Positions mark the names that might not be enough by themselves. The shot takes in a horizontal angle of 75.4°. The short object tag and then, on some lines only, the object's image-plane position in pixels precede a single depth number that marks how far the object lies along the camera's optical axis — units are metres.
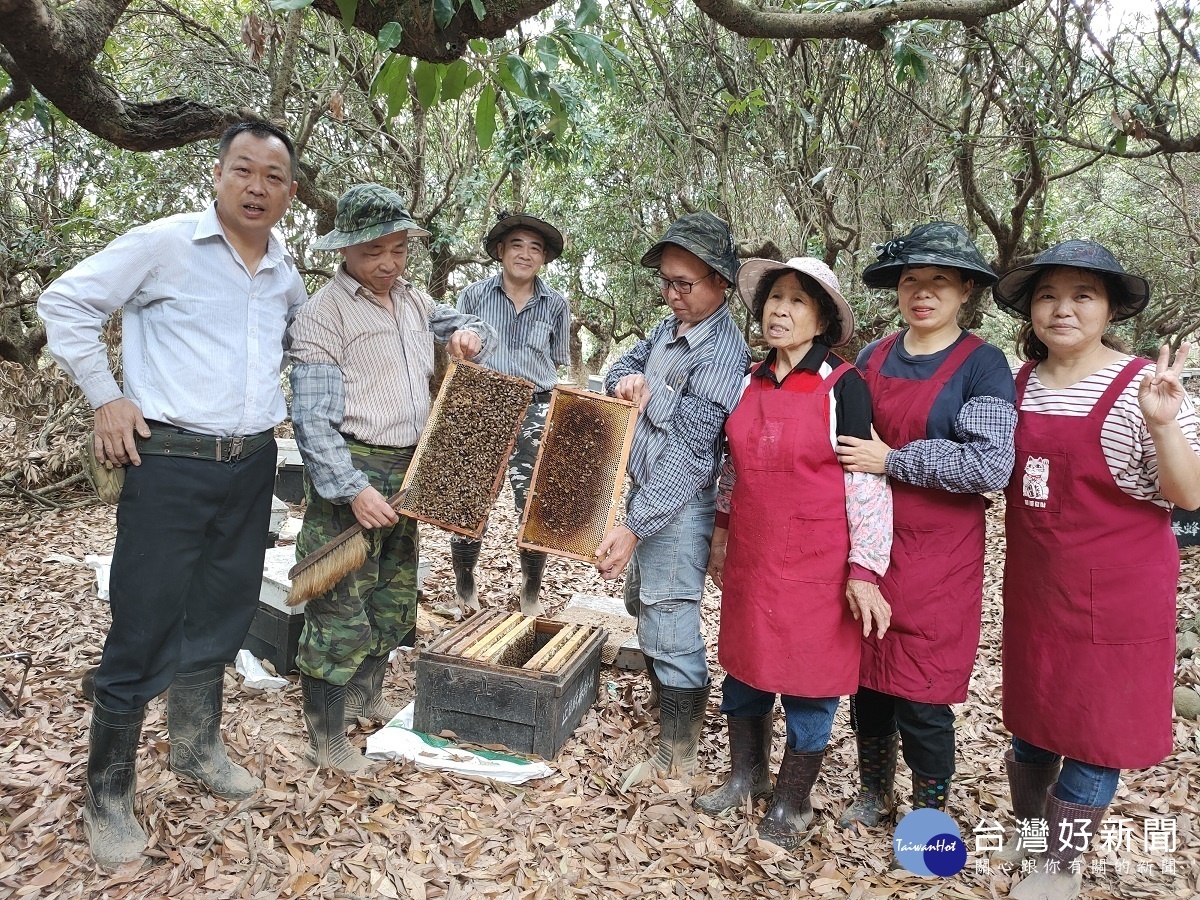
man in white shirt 2.62
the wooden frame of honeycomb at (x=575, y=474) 3.30
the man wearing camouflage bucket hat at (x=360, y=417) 3.05
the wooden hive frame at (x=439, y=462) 3.12
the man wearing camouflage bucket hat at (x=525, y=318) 4.98
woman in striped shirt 2.50
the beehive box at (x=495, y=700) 3.53
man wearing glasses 3.13
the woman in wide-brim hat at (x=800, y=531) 2.78
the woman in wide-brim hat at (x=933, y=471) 2.68
